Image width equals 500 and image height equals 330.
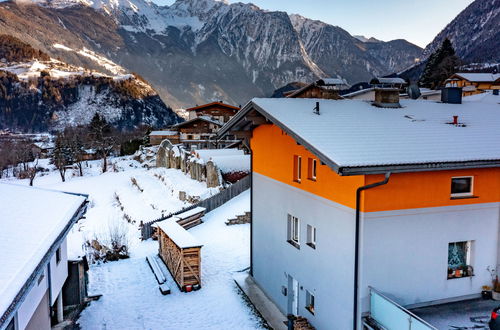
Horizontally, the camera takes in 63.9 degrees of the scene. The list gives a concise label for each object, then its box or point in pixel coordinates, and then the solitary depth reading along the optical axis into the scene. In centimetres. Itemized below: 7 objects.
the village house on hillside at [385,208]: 945
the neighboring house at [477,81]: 6034
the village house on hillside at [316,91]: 2891
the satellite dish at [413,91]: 1725
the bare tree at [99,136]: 7800
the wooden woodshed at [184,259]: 1645
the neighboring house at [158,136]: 7056
